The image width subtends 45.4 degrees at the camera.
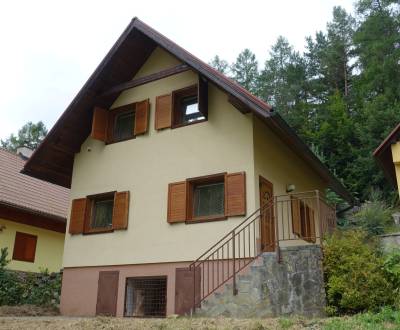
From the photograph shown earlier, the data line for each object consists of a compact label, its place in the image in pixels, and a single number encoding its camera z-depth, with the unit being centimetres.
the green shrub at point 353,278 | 765
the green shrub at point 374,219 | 1683
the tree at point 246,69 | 3822
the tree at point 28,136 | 4622
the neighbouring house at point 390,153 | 1162
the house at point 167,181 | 1023
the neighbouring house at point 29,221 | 1590
